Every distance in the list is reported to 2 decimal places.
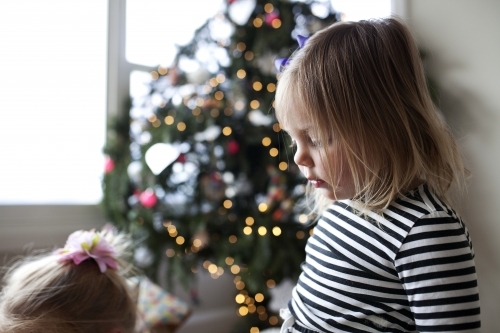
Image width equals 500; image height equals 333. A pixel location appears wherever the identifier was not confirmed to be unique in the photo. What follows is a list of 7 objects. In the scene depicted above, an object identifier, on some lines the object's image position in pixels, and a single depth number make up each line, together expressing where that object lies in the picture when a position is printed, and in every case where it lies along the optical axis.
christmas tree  1.86
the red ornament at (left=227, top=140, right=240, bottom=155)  1.89
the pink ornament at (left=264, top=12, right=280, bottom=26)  1.92
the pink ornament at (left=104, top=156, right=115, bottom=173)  2.08
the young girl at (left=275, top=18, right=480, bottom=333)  0.78
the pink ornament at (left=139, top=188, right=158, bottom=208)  1.92
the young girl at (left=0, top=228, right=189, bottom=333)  0.99
